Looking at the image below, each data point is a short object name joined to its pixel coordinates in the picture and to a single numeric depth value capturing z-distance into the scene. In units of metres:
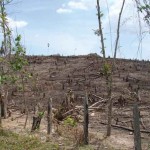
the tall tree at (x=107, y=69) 5.70
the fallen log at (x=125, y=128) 5.81
